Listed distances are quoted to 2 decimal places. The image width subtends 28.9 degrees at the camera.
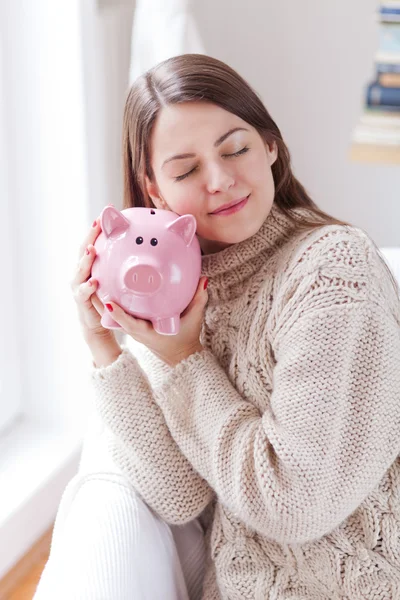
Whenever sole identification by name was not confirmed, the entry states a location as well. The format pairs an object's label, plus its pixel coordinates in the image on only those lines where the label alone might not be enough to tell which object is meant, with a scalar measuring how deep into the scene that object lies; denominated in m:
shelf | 1.79
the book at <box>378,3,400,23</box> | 1.78
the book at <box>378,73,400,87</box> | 1.82
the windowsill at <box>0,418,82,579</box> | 1.75
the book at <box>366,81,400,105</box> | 1.83
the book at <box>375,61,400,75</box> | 1.81
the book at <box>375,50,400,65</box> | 1.81
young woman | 0.98
